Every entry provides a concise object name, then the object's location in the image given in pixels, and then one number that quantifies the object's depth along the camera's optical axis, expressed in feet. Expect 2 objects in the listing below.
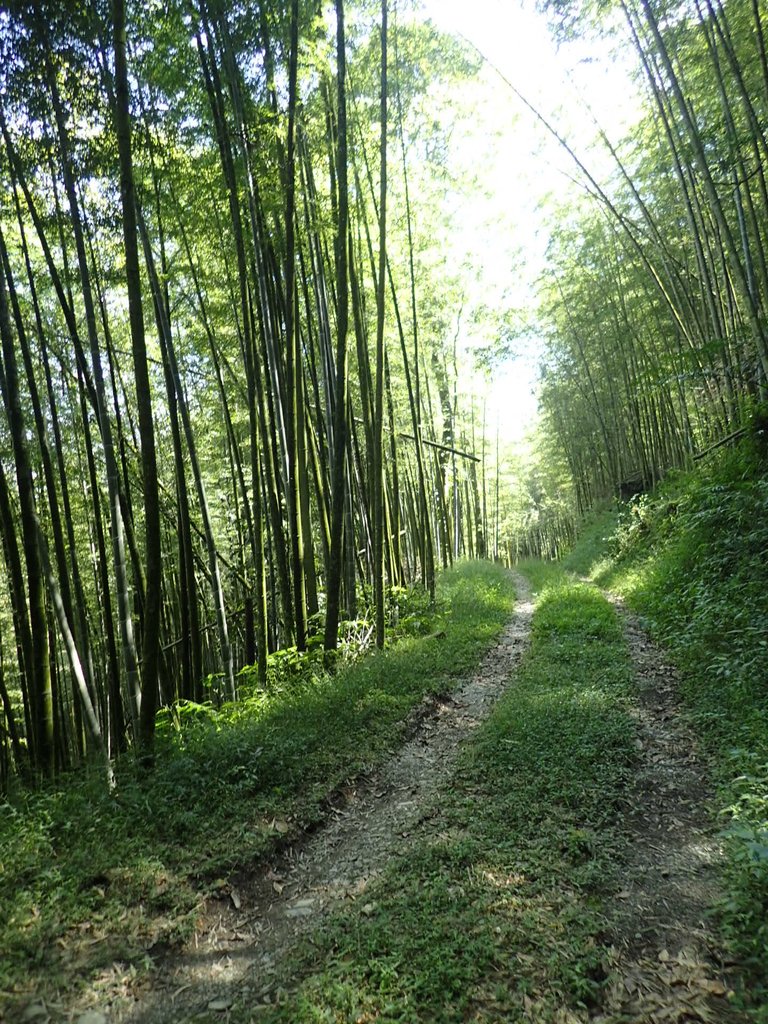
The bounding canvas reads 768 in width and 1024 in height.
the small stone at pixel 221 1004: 6.70
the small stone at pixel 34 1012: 6.27
